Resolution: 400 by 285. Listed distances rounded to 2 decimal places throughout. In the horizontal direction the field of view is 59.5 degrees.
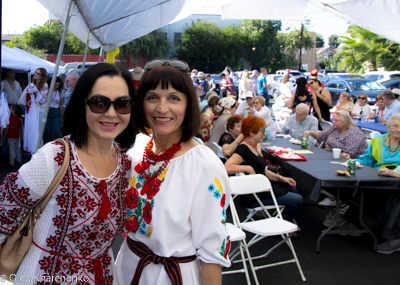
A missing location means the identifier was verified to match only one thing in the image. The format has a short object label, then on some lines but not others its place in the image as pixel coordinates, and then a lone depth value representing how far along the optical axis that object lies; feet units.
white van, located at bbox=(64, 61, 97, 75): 59.93
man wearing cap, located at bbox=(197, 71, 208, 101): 54.03
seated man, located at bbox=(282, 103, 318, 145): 23.44
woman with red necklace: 4.75
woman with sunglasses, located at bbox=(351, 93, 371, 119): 30.68
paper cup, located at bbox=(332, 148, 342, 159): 17.53
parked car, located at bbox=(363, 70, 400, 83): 63.98
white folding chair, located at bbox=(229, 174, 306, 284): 11.91
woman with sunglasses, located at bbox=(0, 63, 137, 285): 4.21
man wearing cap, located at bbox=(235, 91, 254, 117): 31.17
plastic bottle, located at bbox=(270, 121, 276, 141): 23.66
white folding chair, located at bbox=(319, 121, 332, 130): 25.99
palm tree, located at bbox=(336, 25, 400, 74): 84.99
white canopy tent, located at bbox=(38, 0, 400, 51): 15.92
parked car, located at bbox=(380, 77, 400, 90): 60.85
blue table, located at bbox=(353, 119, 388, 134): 25.77
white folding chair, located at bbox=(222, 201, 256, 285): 11.10
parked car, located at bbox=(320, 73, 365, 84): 67.92
